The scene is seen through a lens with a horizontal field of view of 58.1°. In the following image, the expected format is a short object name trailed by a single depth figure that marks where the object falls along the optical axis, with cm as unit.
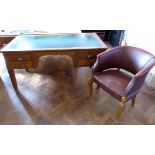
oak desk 171
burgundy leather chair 143
